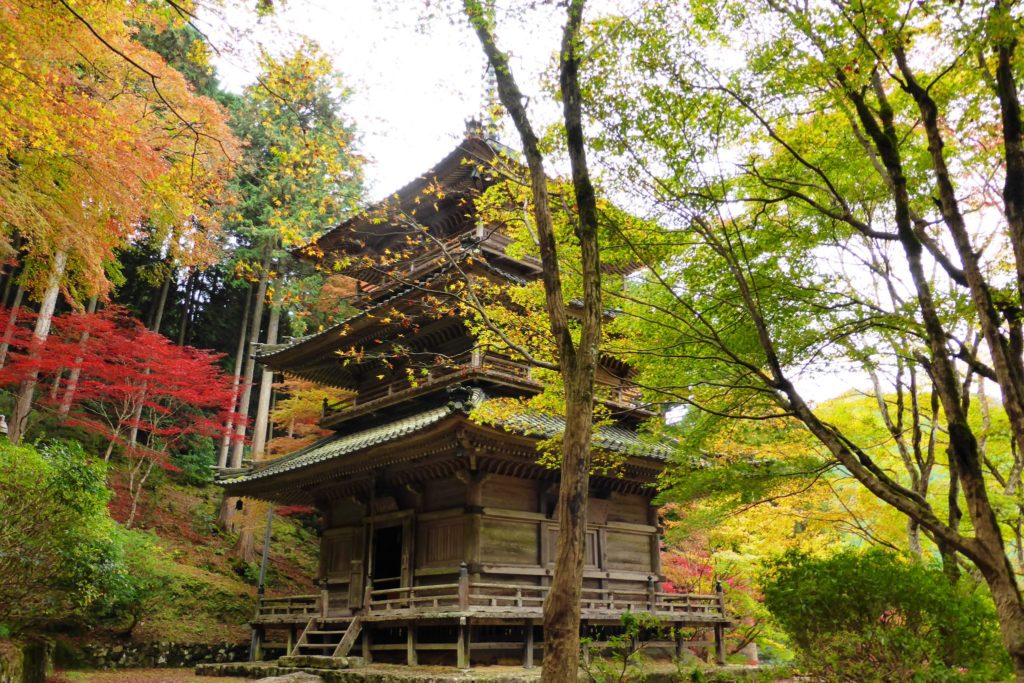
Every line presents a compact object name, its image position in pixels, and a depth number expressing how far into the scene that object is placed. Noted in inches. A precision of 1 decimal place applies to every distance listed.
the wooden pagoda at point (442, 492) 464.8
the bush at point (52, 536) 356.5
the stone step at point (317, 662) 456.1
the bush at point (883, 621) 247.0
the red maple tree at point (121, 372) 701.3
